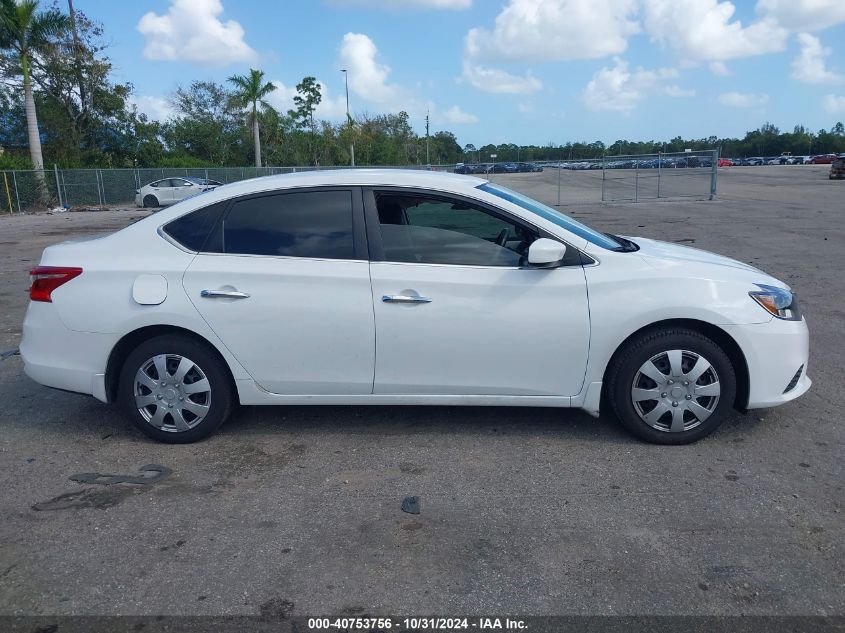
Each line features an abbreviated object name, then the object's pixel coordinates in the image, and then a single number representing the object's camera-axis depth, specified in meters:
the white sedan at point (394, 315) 4.13
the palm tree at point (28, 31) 29.77
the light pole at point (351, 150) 57.62
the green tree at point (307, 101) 59.44
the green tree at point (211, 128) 51.25
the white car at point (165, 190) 33.53
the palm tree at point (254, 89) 47.41
